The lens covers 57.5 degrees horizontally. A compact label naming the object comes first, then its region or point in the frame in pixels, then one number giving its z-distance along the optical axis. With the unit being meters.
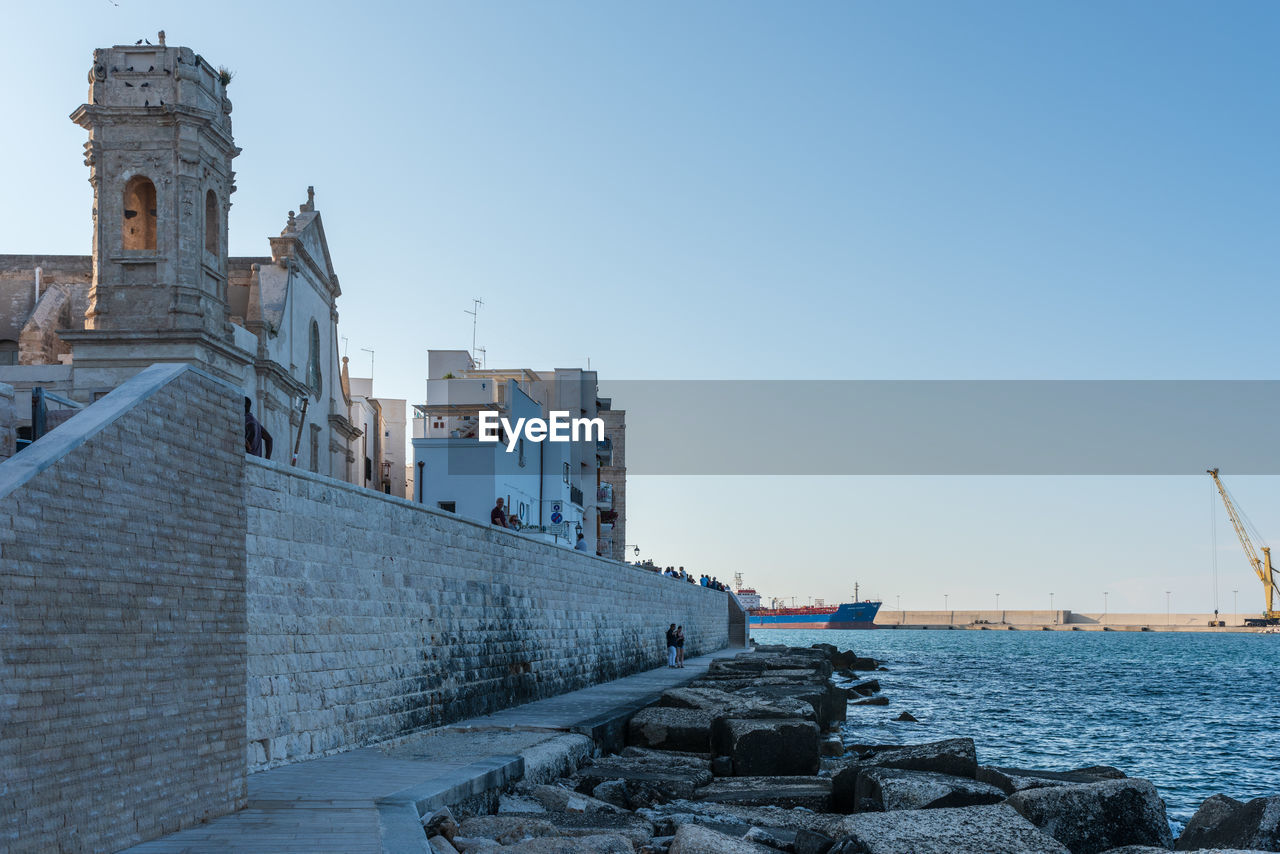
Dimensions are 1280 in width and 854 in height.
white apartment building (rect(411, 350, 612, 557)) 39.41
